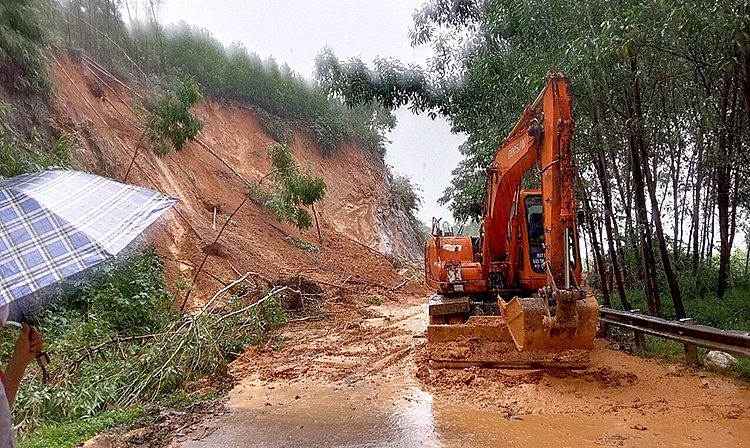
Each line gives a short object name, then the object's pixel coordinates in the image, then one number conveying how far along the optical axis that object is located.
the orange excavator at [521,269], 5.88
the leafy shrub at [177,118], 11.91
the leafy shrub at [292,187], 12.48
